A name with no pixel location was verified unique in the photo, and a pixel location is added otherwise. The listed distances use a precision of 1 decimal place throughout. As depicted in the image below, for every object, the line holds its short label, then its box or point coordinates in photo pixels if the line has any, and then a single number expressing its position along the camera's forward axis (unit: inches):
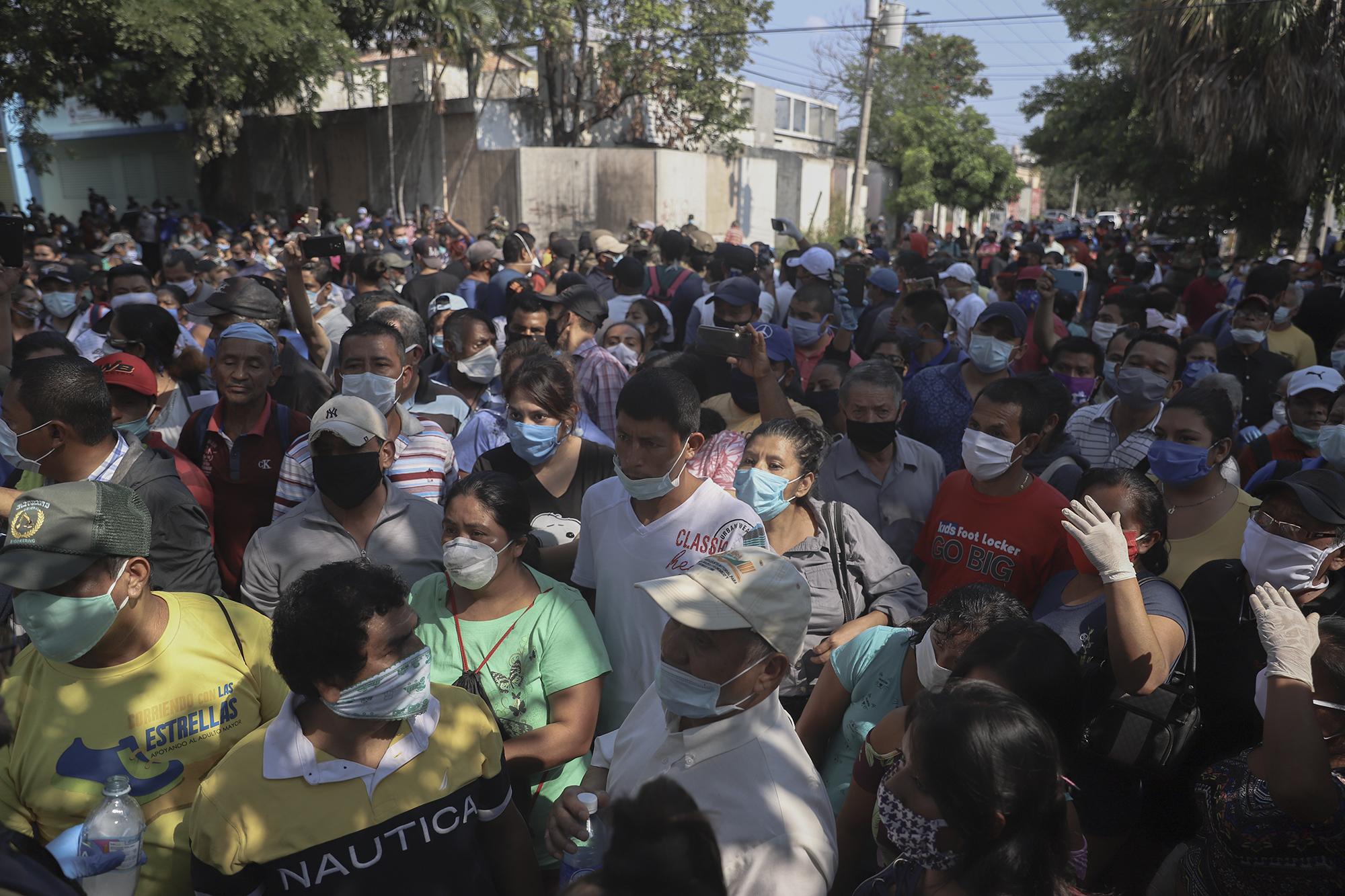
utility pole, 933.2
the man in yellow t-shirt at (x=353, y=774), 80.0
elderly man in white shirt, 78.2
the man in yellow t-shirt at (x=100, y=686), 89.3
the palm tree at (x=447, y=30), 821.2
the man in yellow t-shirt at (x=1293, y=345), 286.5
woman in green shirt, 106.4
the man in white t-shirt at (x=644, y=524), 117.4
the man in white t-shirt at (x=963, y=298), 303.4
